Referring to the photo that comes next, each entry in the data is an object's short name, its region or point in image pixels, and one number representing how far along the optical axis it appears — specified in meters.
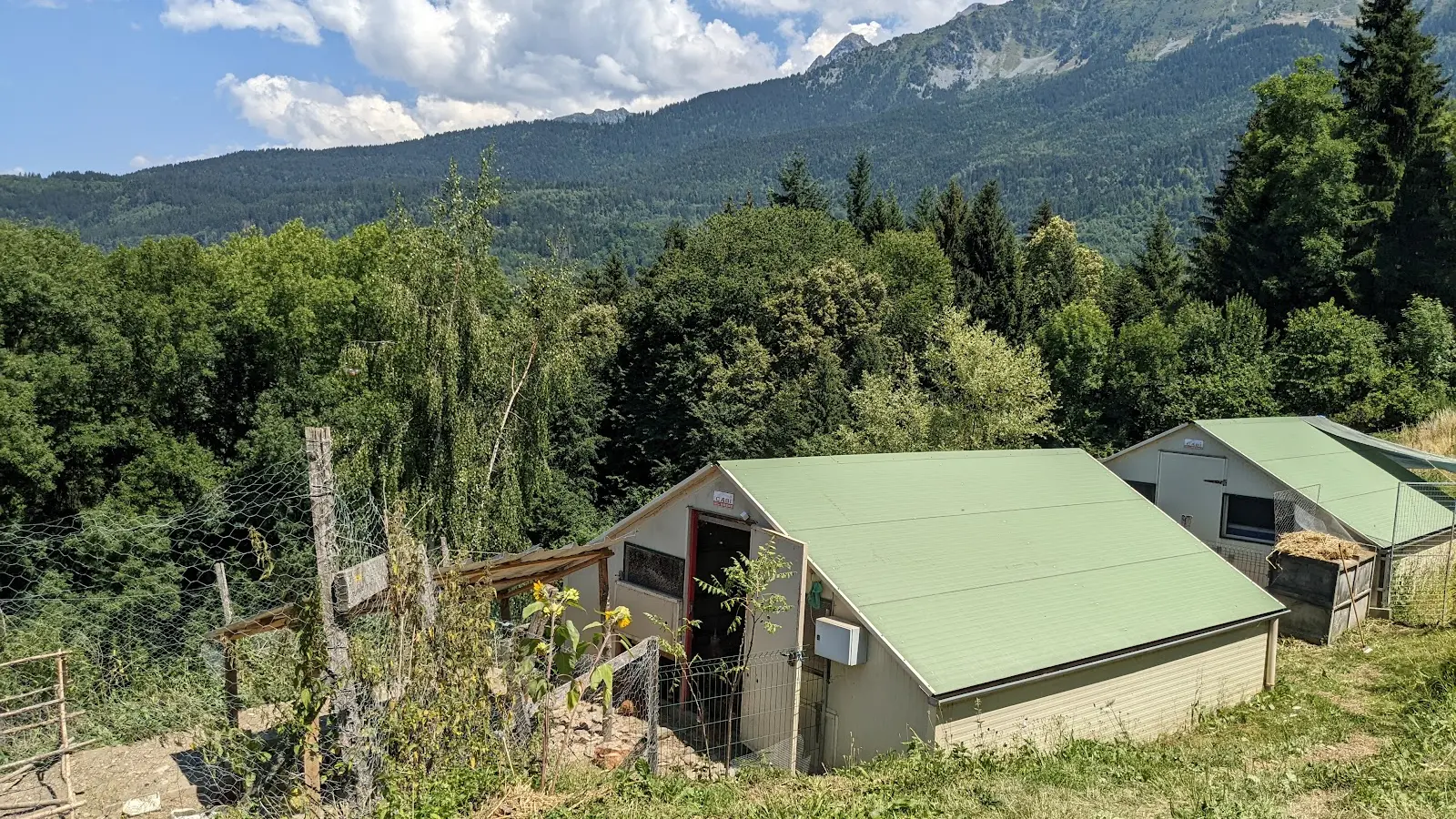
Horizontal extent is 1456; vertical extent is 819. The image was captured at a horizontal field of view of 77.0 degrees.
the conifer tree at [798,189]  57.69
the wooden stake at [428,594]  6.51
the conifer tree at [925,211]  57.02
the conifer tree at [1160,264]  48.84
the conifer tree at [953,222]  49.84
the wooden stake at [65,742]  7.89
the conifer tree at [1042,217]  59.17
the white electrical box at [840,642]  9.95
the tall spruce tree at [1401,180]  32.56
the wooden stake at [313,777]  6.09
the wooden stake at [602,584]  13.45
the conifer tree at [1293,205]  32.94
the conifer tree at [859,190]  59.31
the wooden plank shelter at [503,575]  6.81
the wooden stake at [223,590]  12.30
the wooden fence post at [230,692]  8.39
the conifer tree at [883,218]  54.47
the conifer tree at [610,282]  59.28
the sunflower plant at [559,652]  6.61
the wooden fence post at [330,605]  5.94
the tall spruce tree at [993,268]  42.34
